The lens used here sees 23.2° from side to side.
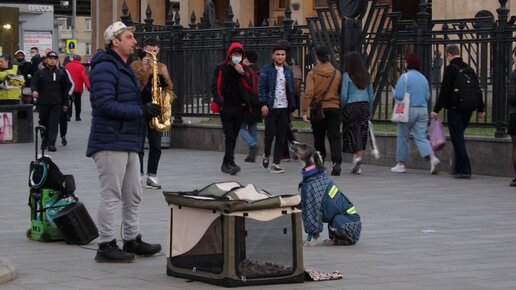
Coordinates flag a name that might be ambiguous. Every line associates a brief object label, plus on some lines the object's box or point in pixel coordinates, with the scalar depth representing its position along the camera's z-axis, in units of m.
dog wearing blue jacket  10.56
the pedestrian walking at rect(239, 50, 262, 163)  17.94
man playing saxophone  14.00
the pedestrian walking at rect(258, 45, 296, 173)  17.34
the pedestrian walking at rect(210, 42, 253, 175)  17.06
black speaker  10.64
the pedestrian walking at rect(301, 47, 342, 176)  17.39
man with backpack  16.72
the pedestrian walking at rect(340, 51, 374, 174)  17.30
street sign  52.94
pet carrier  8.64
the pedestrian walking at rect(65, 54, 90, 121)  30.17
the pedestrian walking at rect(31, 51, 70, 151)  22.27
